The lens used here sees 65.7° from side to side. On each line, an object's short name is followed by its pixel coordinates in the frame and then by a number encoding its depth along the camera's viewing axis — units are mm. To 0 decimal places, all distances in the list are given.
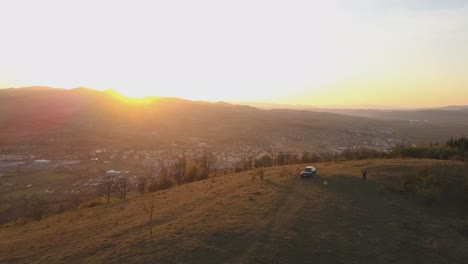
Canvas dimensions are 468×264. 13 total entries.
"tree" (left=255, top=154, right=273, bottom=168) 54406
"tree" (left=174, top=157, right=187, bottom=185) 49894
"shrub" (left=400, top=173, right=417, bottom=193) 28672
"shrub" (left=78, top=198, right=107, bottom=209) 39038
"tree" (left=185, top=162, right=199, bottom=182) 49916
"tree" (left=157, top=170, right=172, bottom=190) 46022
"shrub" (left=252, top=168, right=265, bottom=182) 35284
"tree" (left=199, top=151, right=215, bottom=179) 49906
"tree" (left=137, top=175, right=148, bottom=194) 46438
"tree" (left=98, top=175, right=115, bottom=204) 58112
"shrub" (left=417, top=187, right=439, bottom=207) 26978
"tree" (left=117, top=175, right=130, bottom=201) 41578
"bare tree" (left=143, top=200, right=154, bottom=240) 23406
